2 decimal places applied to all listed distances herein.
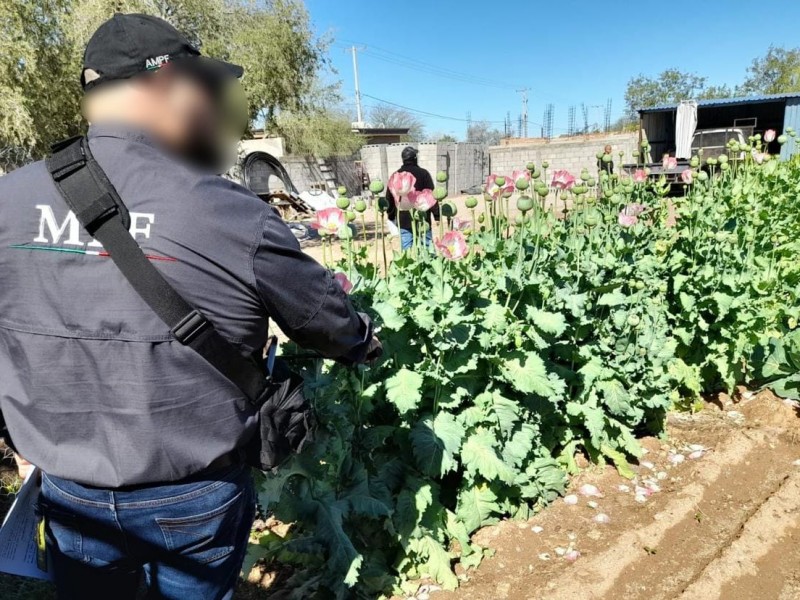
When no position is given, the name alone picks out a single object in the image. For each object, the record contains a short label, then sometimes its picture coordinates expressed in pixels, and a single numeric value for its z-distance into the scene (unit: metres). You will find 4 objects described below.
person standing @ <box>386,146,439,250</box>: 7.26
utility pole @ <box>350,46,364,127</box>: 41.25
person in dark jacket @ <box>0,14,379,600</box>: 1.14
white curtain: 16.84
